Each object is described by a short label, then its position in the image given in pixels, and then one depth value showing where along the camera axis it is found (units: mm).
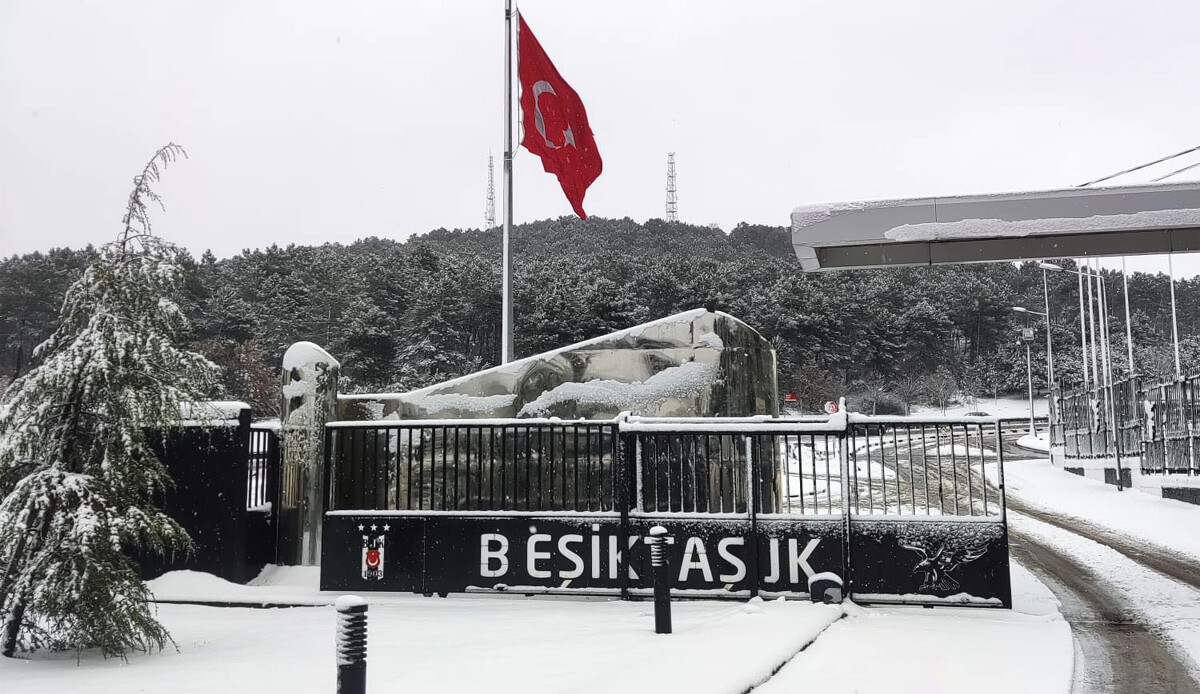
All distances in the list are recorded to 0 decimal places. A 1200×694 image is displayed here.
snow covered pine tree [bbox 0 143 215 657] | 6270
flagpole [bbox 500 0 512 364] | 14180
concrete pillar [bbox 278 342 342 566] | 10500
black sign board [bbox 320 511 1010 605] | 8281
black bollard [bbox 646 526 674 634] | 6879
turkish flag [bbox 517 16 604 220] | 16250
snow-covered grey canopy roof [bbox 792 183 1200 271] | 9258
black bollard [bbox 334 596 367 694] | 4082
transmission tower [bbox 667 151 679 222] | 130500
